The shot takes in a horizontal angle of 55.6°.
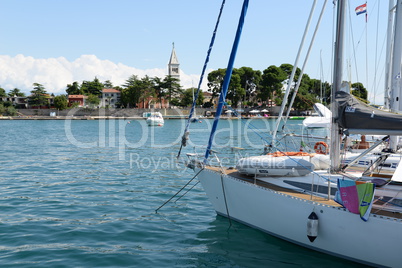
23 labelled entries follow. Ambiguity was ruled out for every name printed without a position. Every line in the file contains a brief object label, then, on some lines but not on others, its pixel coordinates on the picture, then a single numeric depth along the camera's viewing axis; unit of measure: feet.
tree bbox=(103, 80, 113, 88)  485.15
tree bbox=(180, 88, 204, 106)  404.16
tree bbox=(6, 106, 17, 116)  366.02
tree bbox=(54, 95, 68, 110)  380.78
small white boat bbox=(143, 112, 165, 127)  245.04
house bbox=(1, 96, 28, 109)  404.36
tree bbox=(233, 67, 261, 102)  381.40
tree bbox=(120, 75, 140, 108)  391.86
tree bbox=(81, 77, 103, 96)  445.37
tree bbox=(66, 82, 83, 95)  447.01
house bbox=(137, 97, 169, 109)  402.31
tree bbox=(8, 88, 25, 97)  418.10
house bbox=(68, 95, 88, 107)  415.23
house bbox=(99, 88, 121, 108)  443.73
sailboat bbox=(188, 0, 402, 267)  25.81
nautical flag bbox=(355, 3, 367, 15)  52.34
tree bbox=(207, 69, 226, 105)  375.57
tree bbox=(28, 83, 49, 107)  391.86
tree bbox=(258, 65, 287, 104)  356.59
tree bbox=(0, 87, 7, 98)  397.74
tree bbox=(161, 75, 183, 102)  395.75
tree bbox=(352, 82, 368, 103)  287.07
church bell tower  510.17
